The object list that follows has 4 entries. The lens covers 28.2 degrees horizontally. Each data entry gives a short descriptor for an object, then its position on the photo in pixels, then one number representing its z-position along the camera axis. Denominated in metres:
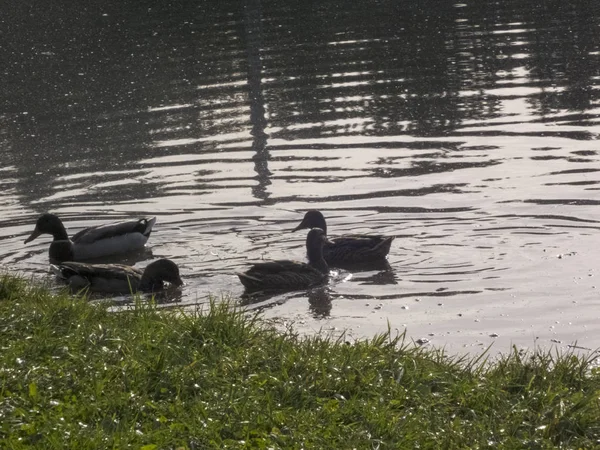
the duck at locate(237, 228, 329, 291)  10.43
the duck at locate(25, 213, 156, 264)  11.99
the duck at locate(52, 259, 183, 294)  10.67
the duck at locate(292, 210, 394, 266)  11.12
